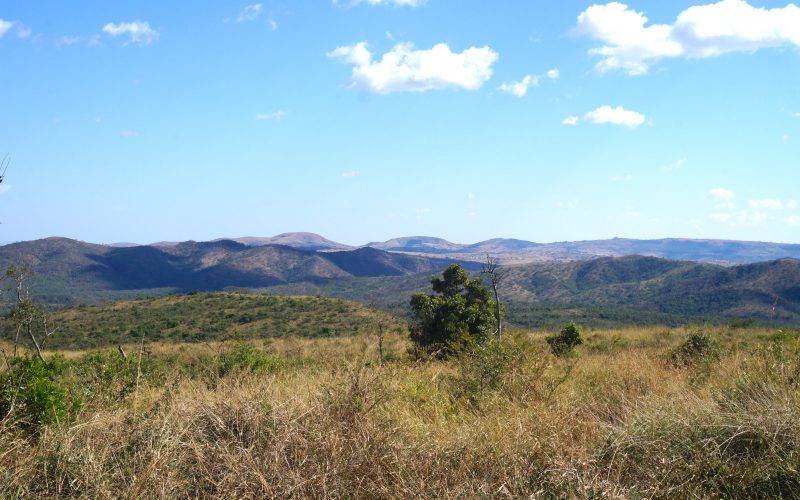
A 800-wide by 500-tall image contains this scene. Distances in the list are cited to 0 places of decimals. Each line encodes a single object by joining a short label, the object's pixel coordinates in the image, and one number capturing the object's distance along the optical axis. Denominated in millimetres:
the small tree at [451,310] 20266
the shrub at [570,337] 20006
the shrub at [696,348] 9641
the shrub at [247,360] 12852
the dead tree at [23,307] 19731
